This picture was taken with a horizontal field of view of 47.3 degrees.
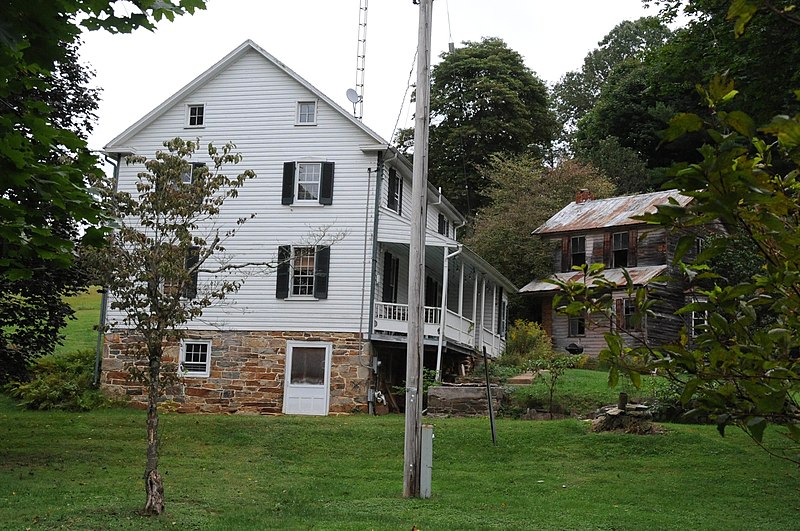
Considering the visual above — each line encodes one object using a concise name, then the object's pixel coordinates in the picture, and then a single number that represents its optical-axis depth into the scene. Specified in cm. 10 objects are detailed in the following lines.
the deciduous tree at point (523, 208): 3700
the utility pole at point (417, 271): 1327
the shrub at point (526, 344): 2923
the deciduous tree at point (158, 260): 1248
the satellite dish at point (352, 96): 2484
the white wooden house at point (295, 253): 2330
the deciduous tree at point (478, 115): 4731
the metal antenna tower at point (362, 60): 2483
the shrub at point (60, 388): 2330
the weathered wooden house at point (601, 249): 3188
